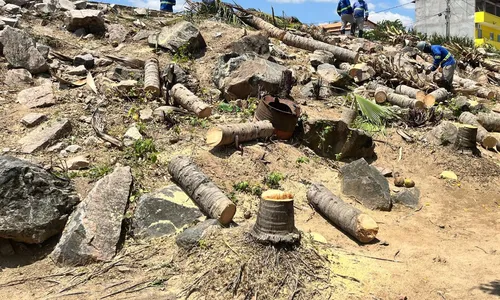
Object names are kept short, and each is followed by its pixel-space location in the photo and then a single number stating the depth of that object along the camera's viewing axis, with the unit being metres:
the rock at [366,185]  5.80
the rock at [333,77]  9.66
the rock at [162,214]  4.54
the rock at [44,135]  5.86
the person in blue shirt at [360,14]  14.62
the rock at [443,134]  7.58
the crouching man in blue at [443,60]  10.51
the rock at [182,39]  9.84
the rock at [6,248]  4.38
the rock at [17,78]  7.84
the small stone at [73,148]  5.86
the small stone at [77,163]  5.42
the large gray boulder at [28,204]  4.26
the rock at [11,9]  10.40
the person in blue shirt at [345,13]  14.60
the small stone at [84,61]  8.65
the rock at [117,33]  10.38
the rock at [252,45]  9.68
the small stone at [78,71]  8.30
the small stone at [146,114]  6.83
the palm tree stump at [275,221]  3.97
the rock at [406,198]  5.99
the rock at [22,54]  8.15
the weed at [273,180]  5.73
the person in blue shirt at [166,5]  13.57
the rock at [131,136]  6.07
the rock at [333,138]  6.91
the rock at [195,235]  4.12
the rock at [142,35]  10.46
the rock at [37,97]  7.14
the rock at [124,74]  8.33
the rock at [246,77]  8.06
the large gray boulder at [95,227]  4.20
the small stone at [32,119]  6.46
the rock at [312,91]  9.11
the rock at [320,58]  10.71
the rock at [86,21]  10.34
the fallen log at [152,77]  7.68
